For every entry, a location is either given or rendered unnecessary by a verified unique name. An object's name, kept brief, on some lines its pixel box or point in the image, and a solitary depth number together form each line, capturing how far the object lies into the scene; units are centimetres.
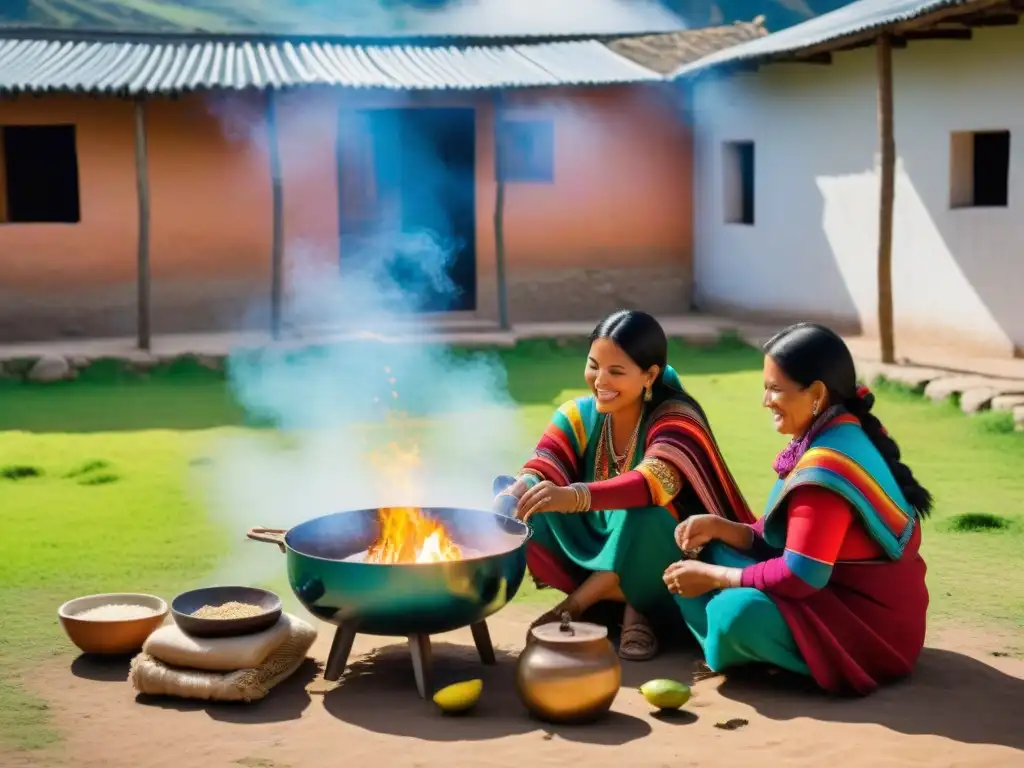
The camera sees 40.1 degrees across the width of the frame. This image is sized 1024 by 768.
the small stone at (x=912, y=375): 1069
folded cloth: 445
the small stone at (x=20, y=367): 1251
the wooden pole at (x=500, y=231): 1457
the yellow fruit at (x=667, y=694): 423
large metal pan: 426
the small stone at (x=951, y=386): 1024
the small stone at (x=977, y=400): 984
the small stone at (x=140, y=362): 1259
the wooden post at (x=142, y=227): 1309
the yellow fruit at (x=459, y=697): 427
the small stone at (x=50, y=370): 1242
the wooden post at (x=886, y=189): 1159
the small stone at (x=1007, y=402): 957
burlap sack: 439
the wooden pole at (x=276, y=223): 1379
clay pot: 413
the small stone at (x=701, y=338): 1396
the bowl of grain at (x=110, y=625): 477
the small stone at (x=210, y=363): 1276
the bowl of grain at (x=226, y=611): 453
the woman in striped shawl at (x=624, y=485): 465
